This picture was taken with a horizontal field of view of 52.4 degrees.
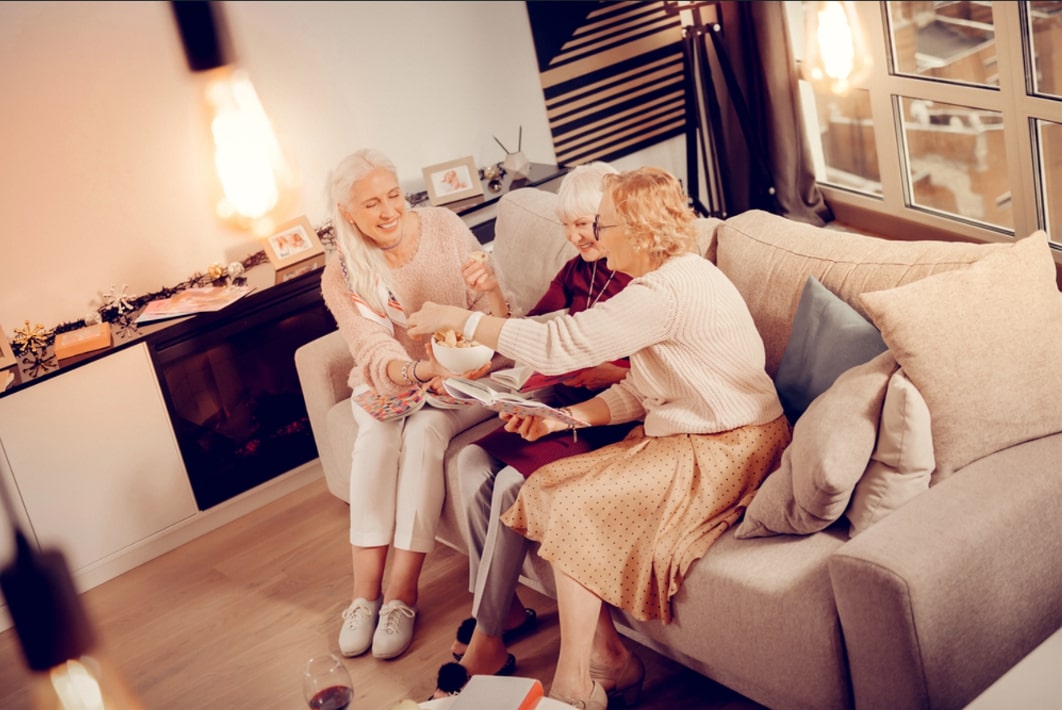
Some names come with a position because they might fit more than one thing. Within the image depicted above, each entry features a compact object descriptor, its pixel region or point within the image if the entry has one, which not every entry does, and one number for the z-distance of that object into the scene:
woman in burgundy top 2.55
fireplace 3.59
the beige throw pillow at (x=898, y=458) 1.94
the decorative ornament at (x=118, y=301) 3.65
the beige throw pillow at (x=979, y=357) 1.98
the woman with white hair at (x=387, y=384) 2.89
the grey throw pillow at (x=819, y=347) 2.23
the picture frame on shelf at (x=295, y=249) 3.84
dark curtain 4.65
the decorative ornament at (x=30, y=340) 3.48
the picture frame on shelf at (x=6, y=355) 3.38
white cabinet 3.32
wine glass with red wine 1.77
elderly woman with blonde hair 2.22
